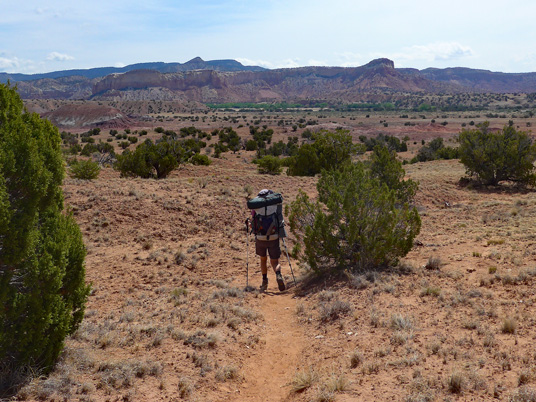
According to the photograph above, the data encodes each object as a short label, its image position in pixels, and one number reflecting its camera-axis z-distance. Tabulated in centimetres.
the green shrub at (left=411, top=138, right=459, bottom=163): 3412
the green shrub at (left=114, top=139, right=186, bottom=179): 2106
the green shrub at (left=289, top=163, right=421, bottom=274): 830
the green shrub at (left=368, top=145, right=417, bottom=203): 1628
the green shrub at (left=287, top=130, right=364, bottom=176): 2355
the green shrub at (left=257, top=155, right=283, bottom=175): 2386
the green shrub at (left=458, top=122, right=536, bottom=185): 2091
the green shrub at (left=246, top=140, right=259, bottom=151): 4531
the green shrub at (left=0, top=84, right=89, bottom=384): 409
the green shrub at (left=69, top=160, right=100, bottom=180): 1897
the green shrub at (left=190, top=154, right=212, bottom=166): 2681
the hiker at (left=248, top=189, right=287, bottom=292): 858
